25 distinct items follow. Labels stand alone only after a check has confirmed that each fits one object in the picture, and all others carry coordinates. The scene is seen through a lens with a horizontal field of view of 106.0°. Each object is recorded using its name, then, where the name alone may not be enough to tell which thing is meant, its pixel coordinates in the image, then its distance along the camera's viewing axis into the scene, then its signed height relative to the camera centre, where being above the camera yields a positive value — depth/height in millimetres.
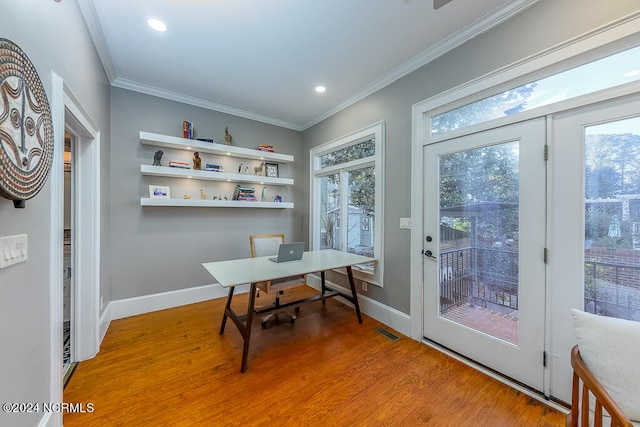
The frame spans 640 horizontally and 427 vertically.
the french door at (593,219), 1432 -34
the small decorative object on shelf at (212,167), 3453 +658
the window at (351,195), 2977 +260
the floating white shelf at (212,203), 2987 +132
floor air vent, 2523 -1304
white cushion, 1017 -629
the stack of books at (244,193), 3688 +303
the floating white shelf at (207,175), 2992 +524
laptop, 2631 -438
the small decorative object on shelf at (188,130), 3217 +1118
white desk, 2035 -550
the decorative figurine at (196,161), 3306 +708
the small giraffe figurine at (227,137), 3551 +1113
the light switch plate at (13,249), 959 -159
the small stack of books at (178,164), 3153 +642
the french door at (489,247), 1758 -285
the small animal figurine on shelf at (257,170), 3889 +692
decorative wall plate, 902 +364
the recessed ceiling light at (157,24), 2008 +1602
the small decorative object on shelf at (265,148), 3887 +1056
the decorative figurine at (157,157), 3043 +701
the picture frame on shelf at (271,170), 4020 +727
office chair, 2645 -763
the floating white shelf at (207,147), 3002 +911
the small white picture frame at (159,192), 3090 +271
